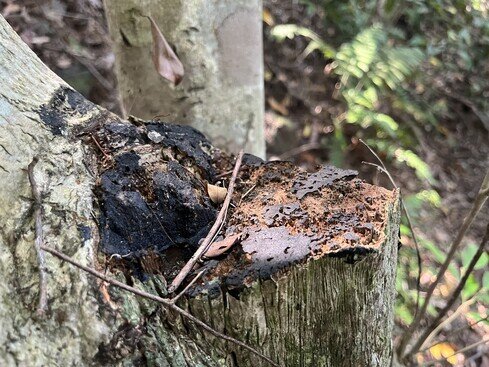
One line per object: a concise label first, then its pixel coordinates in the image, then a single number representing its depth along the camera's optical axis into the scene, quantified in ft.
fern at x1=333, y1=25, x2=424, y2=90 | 2.81
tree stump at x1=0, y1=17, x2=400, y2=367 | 0.72
